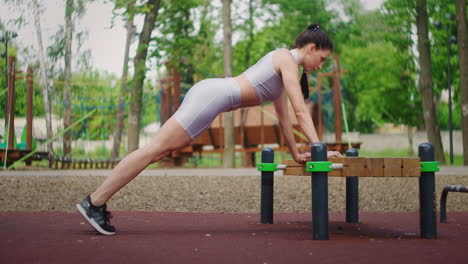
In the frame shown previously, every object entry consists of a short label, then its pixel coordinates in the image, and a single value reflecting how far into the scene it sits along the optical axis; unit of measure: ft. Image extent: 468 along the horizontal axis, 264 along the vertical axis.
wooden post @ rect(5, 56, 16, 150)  52.47
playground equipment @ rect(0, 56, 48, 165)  49.57
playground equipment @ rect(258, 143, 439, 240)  13.33
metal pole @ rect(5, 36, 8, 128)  54.60
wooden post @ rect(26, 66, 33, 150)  53.93
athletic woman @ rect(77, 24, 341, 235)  13.84
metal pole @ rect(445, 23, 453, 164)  65.26
